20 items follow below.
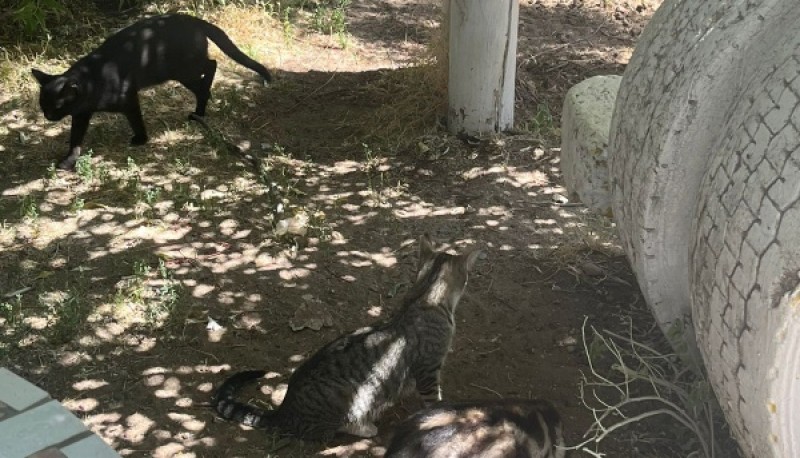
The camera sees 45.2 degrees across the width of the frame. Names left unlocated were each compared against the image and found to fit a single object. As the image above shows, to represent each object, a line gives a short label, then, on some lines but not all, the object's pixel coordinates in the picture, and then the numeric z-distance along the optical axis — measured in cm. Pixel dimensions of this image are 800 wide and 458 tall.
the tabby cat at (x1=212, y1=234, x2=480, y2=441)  401
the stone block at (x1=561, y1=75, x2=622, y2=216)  396
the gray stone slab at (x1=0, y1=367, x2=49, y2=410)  360
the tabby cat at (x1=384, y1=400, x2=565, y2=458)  332
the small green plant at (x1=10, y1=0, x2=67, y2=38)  798
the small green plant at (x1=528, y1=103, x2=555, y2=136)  661
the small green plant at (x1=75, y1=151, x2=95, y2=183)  625
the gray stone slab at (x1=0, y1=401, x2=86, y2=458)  336
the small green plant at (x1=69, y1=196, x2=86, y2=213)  589
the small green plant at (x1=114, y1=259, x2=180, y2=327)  489
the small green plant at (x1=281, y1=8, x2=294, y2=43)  806
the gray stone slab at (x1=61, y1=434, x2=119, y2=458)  335
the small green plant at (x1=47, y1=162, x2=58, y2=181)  630
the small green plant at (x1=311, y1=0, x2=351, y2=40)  817
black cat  644
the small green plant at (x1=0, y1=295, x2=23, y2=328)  482
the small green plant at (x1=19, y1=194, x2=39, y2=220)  579
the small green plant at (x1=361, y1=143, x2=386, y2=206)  607
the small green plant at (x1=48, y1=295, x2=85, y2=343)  473
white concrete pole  605
